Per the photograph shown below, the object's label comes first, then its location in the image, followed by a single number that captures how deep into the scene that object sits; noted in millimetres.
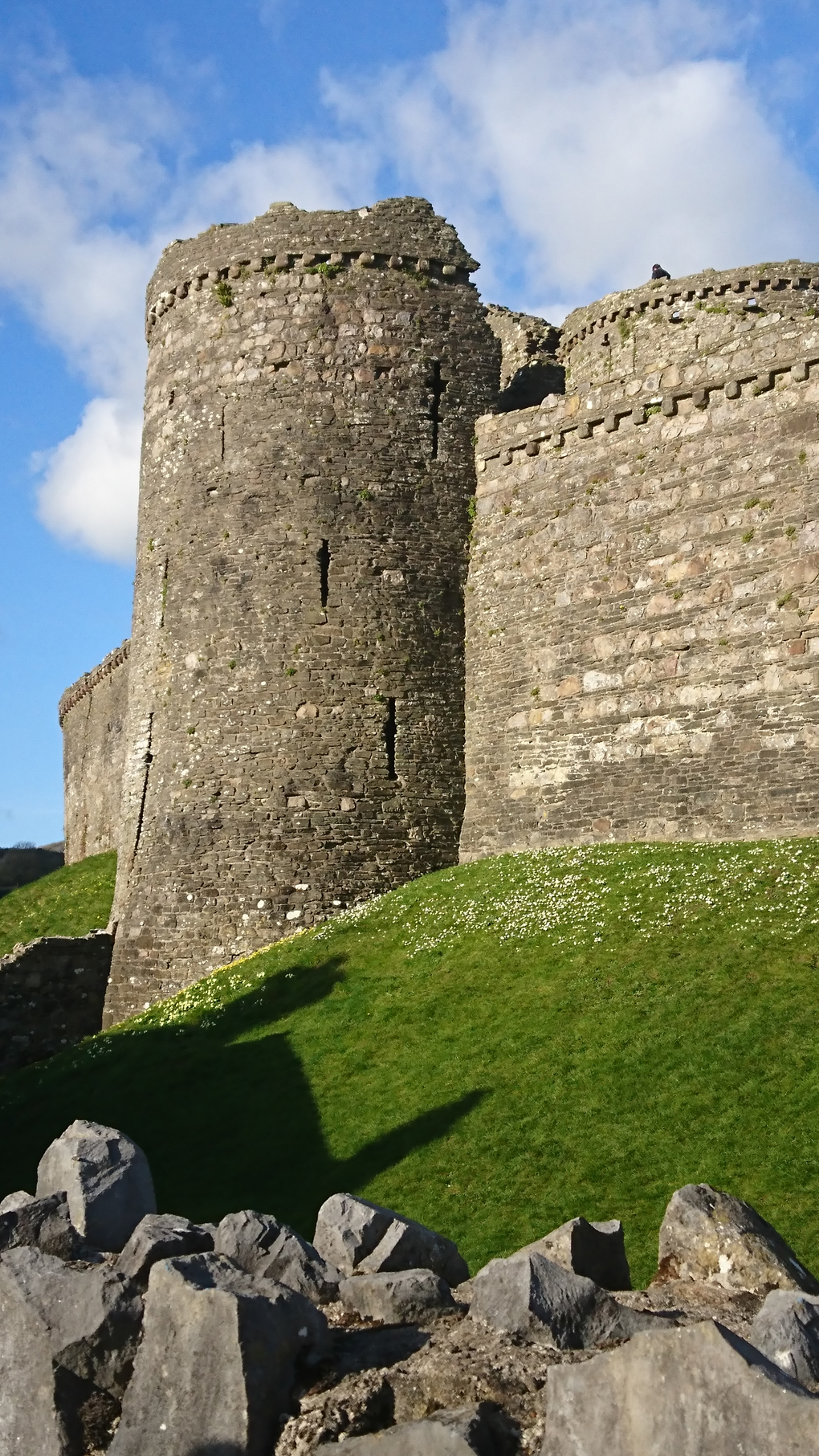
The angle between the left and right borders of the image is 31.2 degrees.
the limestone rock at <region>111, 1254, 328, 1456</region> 6910
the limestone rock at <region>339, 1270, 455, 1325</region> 7785
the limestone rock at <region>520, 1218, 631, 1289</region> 8008
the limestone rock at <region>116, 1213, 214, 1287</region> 7961
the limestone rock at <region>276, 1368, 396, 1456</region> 6805
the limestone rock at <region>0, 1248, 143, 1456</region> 7543
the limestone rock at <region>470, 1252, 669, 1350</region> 7133
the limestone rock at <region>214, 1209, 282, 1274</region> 8273
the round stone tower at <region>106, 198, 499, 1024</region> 24188
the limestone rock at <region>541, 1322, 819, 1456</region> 5523
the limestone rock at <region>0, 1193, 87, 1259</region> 8836
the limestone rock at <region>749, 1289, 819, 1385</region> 6285
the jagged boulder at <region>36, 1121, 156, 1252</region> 9422
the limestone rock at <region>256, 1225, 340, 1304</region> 8203
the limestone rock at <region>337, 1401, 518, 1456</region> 6176
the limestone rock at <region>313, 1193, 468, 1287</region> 8516
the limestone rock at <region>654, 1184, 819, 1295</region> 7902
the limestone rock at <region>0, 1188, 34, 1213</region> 9539
